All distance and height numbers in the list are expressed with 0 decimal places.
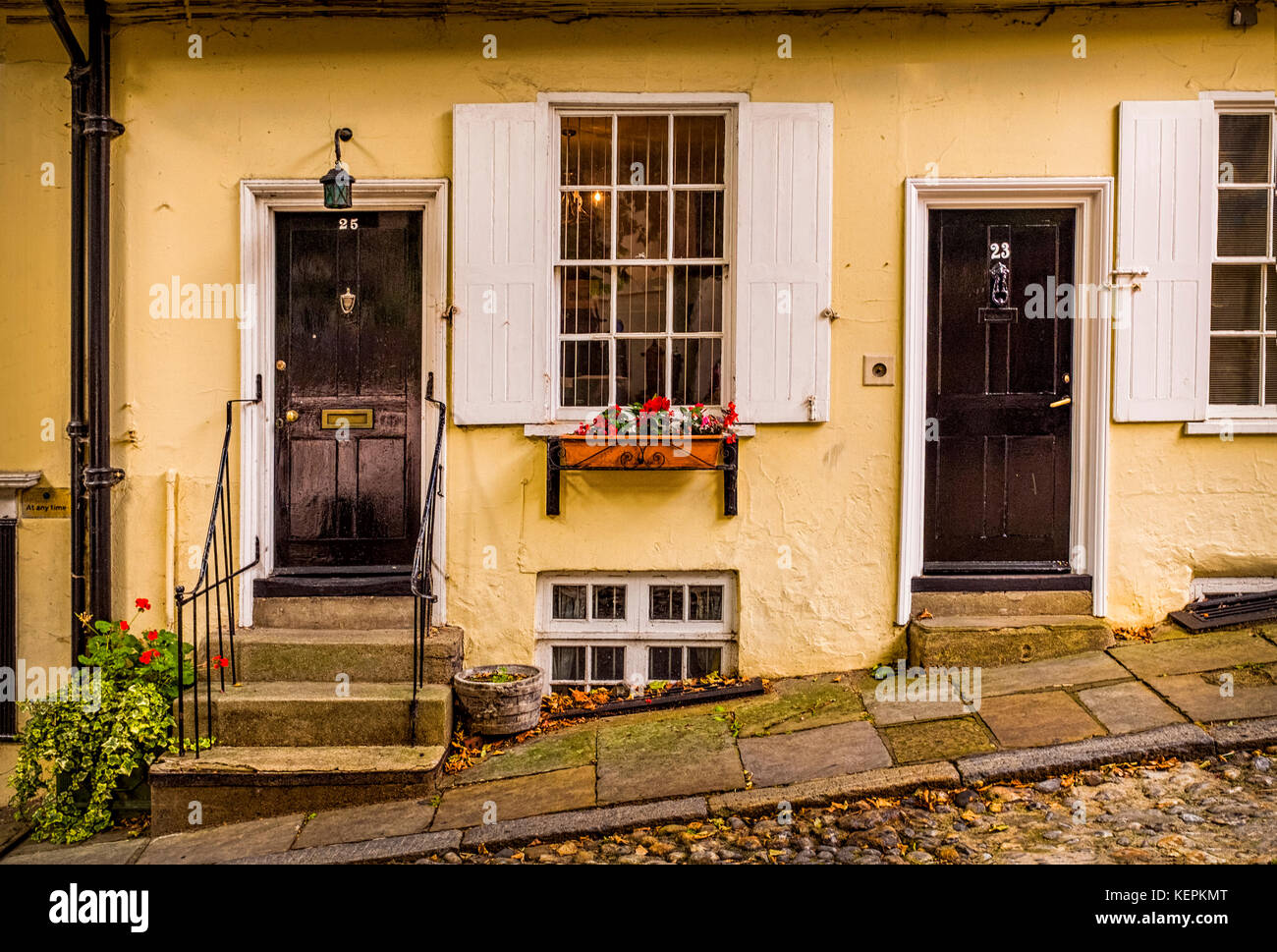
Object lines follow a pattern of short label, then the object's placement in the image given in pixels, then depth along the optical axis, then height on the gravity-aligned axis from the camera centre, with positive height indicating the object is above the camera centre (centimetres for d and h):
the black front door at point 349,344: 624 +53
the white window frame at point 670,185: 607 +161
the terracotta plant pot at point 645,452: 587 -10
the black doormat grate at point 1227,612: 604 -103
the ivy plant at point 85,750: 532 -163
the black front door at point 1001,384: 623 +31
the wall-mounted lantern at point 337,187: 582 +137
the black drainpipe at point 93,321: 593 +63
